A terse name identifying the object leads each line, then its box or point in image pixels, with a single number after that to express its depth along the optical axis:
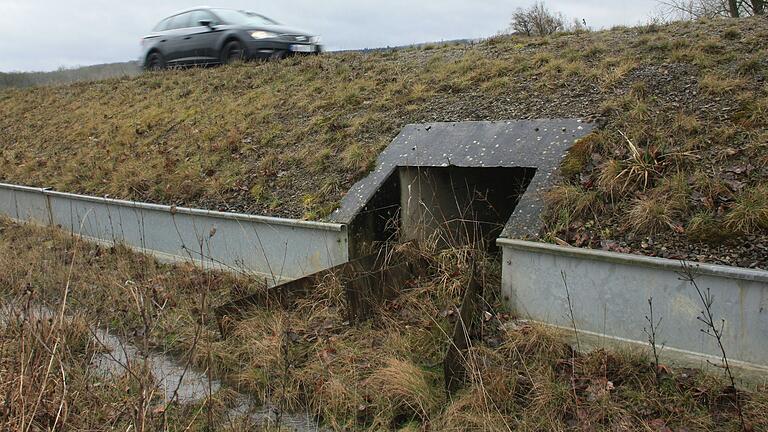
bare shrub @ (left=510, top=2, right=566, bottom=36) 17.83
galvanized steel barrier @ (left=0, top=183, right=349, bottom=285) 5.96
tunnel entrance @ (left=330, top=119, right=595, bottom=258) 5.71
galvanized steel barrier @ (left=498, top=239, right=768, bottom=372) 3.69
